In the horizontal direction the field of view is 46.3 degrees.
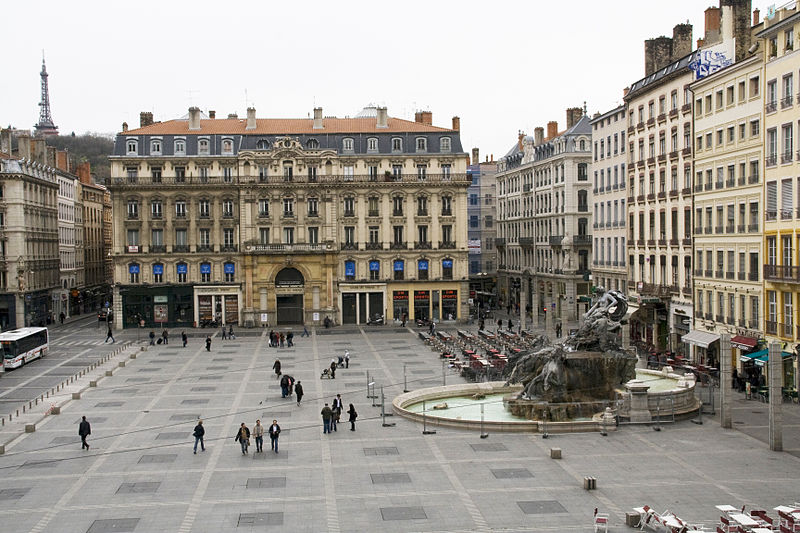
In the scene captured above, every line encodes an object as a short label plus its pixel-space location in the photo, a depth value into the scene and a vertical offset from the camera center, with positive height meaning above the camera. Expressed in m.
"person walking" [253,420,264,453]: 36.28 -7.16
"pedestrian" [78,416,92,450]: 36.84 -6.85
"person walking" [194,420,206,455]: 36.09 -6.92
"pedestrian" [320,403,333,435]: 39.62 -7.13
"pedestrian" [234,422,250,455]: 35.88 -7.06
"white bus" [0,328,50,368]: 63.25 -6.27
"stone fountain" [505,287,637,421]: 41.25 -5.75
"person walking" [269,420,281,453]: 36.00 -7.00
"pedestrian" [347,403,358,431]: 40.41 -7.19
